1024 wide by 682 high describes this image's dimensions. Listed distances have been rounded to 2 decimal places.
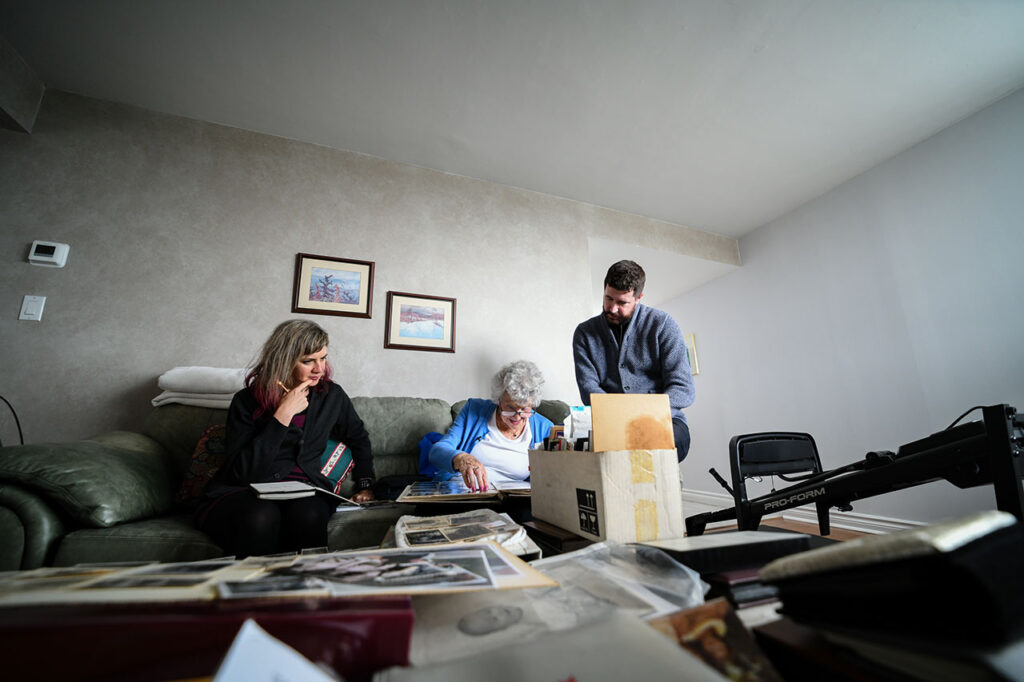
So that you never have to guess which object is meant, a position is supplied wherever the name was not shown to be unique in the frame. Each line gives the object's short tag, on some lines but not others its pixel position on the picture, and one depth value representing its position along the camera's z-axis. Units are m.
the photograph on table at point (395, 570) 0.34
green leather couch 0.99
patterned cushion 1.41
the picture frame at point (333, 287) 2.26
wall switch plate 1.82
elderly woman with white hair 1.74
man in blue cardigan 1.78
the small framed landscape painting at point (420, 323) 2.39
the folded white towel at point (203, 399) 1.74
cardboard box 0.67
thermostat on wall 1.86
